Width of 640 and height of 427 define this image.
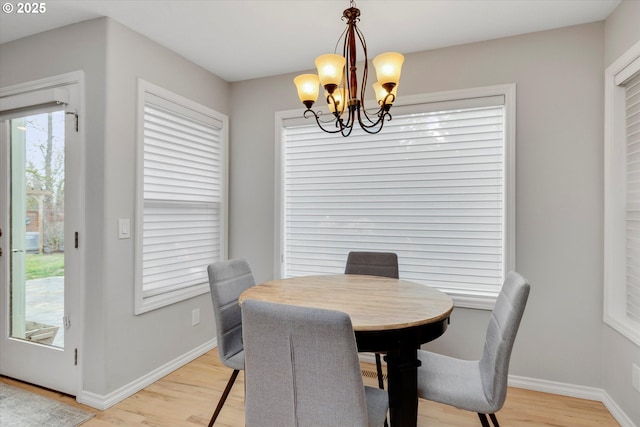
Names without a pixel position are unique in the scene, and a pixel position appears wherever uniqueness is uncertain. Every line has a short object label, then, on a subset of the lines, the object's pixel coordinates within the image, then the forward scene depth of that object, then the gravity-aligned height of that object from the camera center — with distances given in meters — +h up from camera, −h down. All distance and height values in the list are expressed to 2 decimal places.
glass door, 2.25 -0.21
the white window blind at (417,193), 2.53 +0.18
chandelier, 1.65 +0.70
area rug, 1.97 -1.25
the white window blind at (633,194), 2.01 +0.14
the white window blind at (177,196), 2.49 +0.14
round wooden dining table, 1.33 -0.43
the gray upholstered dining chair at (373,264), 2.46 -0.37
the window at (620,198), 2.05 +0.12
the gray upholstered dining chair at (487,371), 1.40 -0.77
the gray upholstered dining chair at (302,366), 1.04 -0.50
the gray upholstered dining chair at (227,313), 1.84 -0.58
